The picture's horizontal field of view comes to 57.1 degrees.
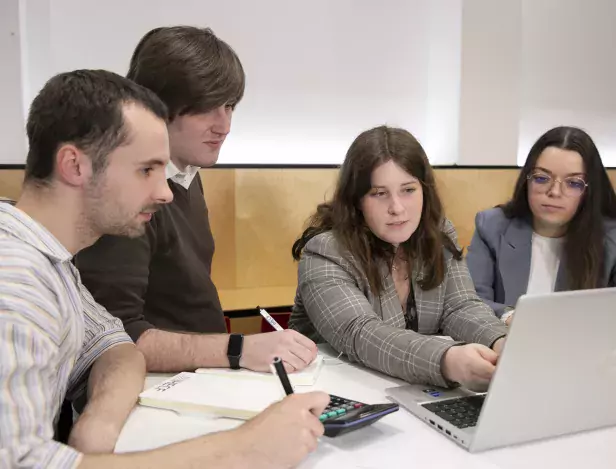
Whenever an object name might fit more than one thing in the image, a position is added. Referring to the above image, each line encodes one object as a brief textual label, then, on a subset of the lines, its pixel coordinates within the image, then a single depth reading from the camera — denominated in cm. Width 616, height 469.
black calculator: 84
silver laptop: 78
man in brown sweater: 117
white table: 80
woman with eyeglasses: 189
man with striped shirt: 67
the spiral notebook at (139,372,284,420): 94
